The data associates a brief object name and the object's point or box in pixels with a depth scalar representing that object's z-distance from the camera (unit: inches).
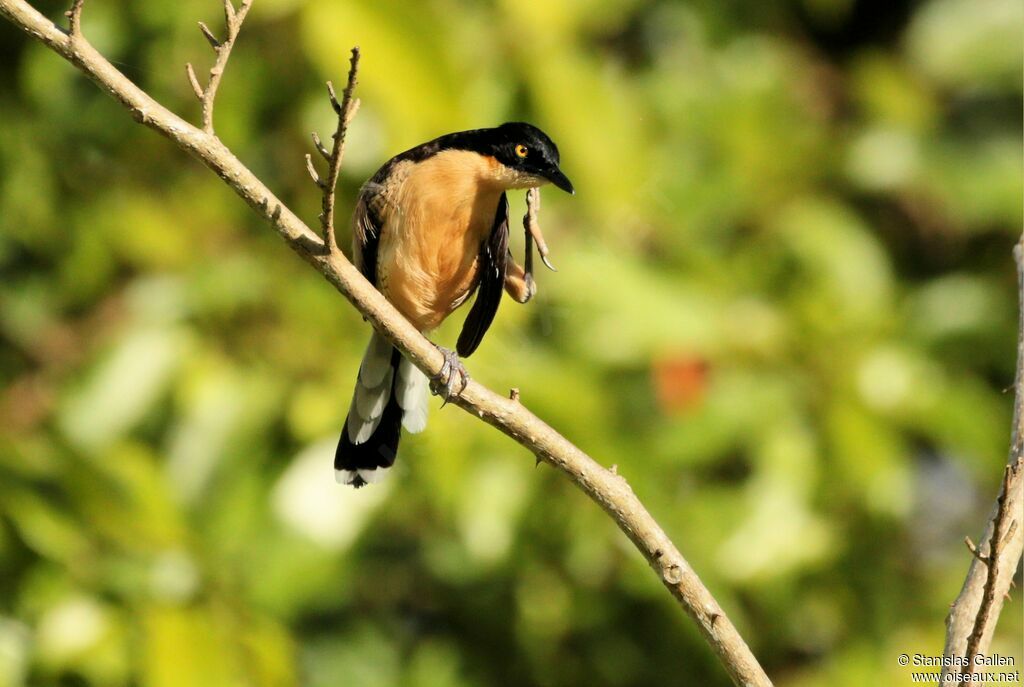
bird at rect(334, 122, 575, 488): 245.9
